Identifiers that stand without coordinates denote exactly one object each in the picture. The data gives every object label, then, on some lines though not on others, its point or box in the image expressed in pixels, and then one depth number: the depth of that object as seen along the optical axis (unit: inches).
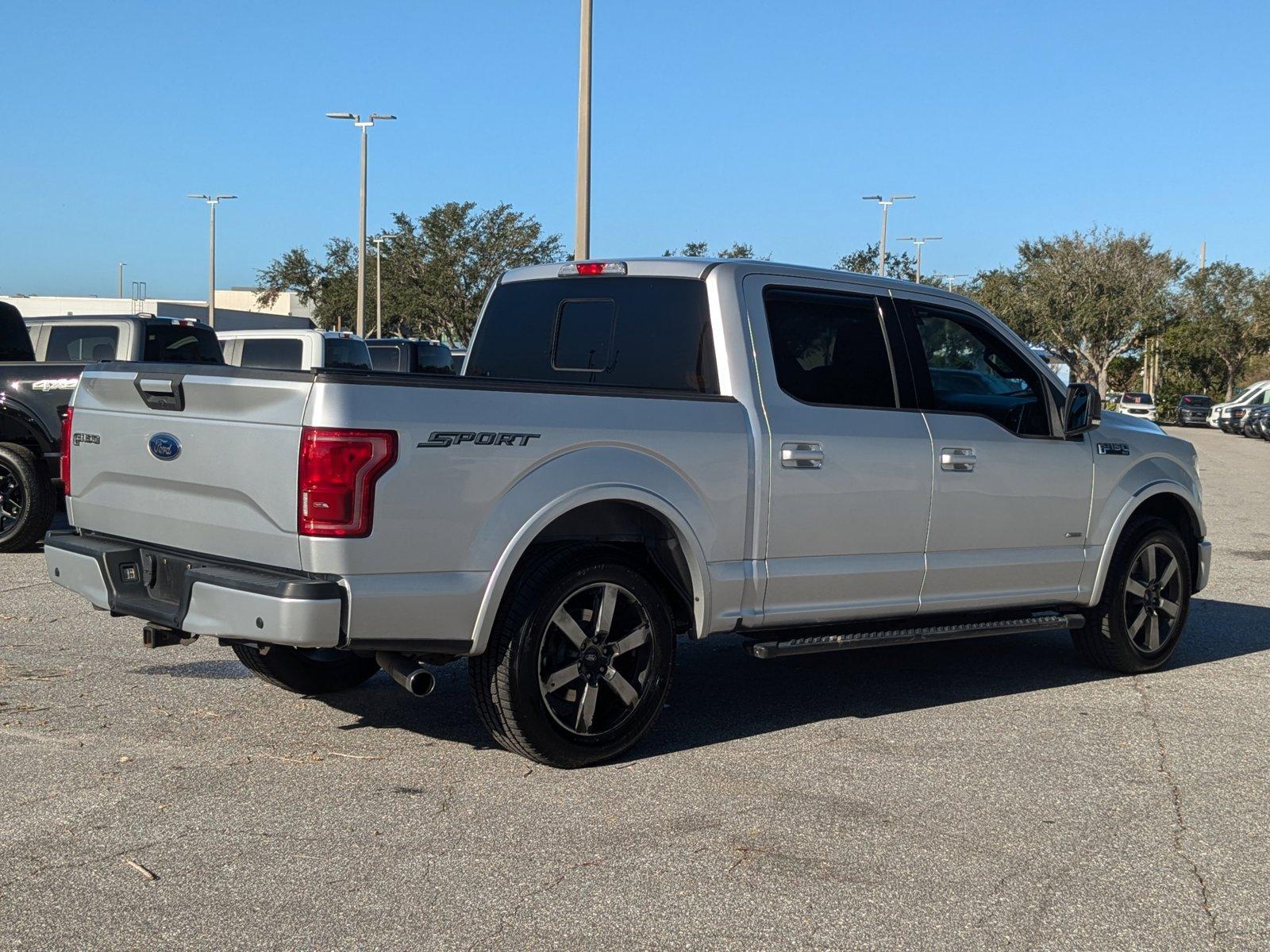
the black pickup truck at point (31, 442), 452.8
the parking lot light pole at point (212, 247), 2480.2
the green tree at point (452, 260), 2354.8
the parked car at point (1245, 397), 2096.2
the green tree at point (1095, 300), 2399.1
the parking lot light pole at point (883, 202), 2131.5
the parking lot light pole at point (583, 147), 652.1
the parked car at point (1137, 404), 2143.2
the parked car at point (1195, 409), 2294.5
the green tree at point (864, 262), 2472.9
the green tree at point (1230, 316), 2748.5
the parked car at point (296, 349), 725.9
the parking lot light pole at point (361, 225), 1663.4
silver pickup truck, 193.3
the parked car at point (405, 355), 947.3
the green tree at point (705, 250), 1975.9
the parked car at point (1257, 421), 1849.2
